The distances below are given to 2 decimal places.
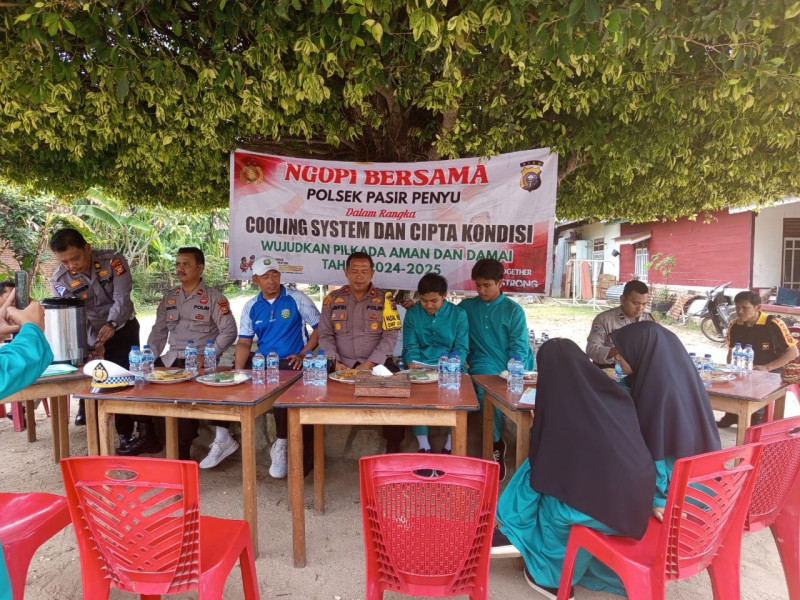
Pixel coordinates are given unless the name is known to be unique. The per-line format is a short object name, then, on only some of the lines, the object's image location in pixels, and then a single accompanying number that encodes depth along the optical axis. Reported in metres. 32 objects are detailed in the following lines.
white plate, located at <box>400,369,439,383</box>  3.07
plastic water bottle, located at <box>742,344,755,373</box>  3.92
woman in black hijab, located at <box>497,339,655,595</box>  1.96
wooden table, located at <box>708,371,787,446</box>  3.08
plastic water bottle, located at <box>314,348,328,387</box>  2.98
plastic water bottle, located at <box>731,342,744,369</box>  4.00
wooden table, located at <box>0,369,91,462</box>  2.90
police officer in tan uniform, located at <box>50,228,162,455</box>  4.30
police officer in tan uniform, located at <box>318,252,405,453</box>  3.94
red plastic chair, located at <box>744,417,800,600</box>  2.04
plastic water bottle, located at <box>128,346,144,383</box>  3.13
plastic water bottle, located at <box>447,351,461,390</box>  2.97
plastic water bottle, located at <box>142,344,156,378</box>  3.25
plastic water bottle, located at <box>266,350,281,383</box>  3.18
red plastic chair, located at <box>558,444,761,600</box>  1.70
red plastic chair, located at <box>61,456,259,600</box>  1.62
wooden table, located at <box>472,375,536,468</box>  2.70
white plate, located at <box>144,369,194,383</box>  3.00
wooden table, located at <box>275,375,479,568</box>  2.57
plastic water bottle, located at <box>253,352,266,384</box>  3.10
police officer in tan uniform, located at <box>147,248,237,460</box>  4.11
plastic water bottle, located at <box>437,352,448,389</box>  2.99
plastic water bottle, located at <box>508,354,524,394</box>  3.02
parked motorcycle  10.27
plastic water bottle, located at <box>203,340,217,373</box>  3.53
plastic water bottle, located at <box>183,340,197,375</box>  3.46
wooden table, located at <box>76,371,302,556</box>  2.63
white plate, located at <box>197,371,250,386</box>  2.98
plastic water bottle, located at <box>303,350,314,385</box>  3.01
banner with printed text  4.68
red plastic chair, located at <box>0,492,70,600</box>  1.75
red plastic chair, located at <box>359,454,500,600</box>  1.70
